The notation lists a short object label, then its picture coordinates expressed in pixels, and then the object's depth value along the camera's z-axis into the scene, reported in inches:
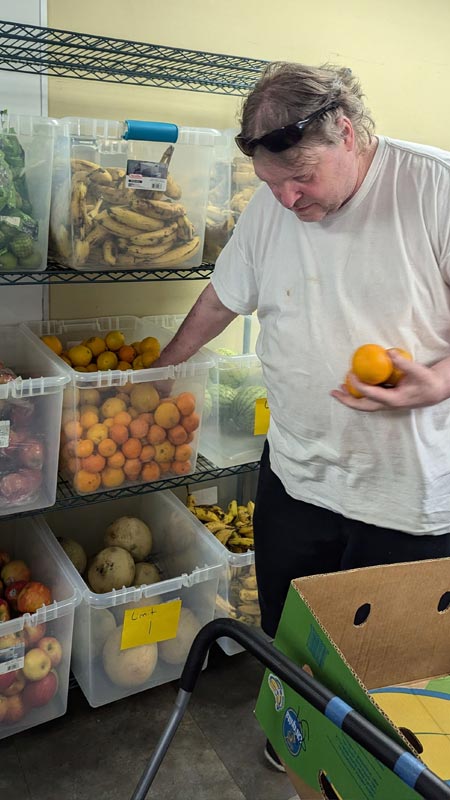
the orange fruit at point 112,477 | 70.0
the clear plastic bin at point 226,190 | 72.9
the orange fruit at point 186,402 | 72.7
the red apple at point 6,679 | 66.9
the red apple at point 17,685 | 67.9
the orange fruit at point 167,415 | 71.0
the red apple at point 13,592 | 71.8
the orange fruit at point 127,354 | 74.4
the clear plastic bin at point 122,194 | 63.3
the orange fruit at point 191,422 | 73.6
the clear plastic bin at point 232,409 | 78.8
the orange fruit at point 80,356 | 72.1
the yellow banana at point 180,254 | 69.7
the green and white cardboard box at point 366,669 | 34.8
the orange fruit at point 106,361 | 72.9
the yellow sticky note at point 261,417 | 80.4
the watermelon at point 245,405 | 80.5
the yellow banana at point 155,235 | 66.8
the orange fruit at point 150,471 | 72.2
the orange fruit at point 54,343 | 73.5
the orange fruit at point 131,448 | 69.6
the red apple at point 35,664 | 68.1
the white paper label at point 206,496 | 95.9
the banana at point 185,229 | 69.3
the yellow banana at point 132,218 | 64.6
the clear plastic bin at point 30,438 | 63.5
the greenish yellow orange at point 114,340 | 74.9
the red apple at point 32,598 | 70.0
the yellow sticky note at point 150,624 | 72.5
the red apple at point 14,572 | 75.3
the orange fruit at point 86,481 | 68.7
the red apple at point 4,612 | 68.9
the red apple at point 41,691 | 69.3
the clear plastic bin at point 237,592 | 77.9
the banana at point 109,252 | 65.9
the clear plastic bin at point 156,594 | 71.9
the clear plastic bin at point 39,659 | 66.7
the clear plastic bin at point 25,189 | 60.4
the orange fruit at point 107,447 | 68.4
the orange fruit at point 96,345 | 73.8
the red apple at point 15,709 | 68.5
